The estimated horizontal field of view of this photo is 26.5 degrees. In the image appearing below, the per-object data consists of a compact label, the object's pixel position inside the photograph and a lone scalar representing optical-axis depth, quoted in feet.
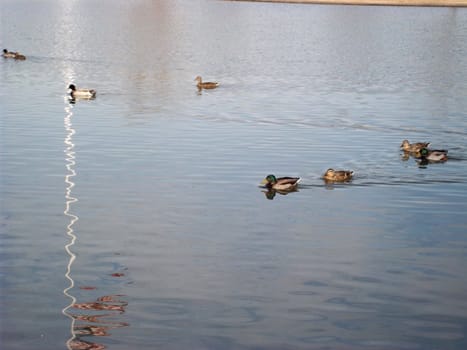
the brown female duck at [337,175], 74.33
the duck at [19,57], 168.86
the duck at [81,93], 119.14
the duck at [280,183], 70.59
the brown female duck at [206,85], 131.44
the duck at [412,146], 85.37
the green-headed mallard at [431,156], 83.25
